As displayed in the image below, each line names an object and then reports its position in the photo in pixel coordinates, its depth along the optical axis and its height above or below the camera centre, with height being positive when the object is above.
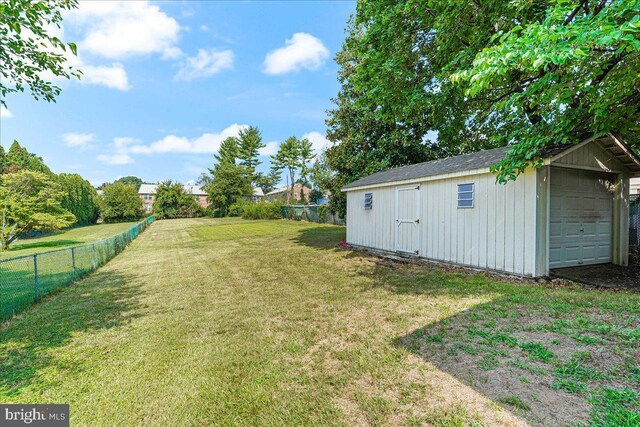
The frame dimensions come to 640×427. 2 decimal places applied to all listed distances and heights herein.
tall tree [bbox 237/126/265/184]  48.22 +10.68
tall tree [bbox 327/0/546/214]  6.48 +3.99
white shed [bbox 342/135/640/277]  5.82 -0.12
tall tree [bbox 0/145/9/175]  25.87 +4.94
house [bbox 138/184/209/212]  56.81 +3.43
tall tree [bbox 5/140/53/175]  27.60 +5.33
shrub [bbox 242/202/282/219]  30.17 -0.35
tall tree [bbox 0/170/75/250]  15.34 +0.25
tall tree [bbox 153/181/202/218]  38.97 +1.13
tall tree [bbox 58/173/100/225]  29.88 +1.36
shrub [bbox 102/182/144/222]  37.12 +0.87
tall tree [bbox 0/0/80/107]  4.07 +2.63
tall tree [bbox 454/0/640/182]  3.17 +1.97
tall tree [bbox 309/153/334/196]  34.58 +5.34
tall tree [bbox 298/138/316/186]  45.78 +8.86
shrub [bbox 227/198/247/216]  36.84 +0.03
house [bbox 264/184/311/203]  52.72 +3.08
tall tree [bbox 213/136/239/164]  48.03 +10.46
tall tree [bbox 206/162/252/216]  37.56 +2.80
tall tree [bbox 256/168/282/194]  50.44 +5.43
